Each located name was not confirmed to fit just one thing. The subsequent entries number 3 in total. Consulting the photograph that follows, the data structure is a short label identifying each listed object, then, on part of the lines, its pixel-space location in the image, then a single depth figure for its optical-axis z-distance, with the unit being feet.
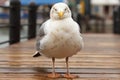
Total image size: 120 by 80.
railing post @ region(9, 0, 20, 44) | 26.15
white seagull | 10.46
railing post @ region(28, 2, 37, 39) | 32.66
